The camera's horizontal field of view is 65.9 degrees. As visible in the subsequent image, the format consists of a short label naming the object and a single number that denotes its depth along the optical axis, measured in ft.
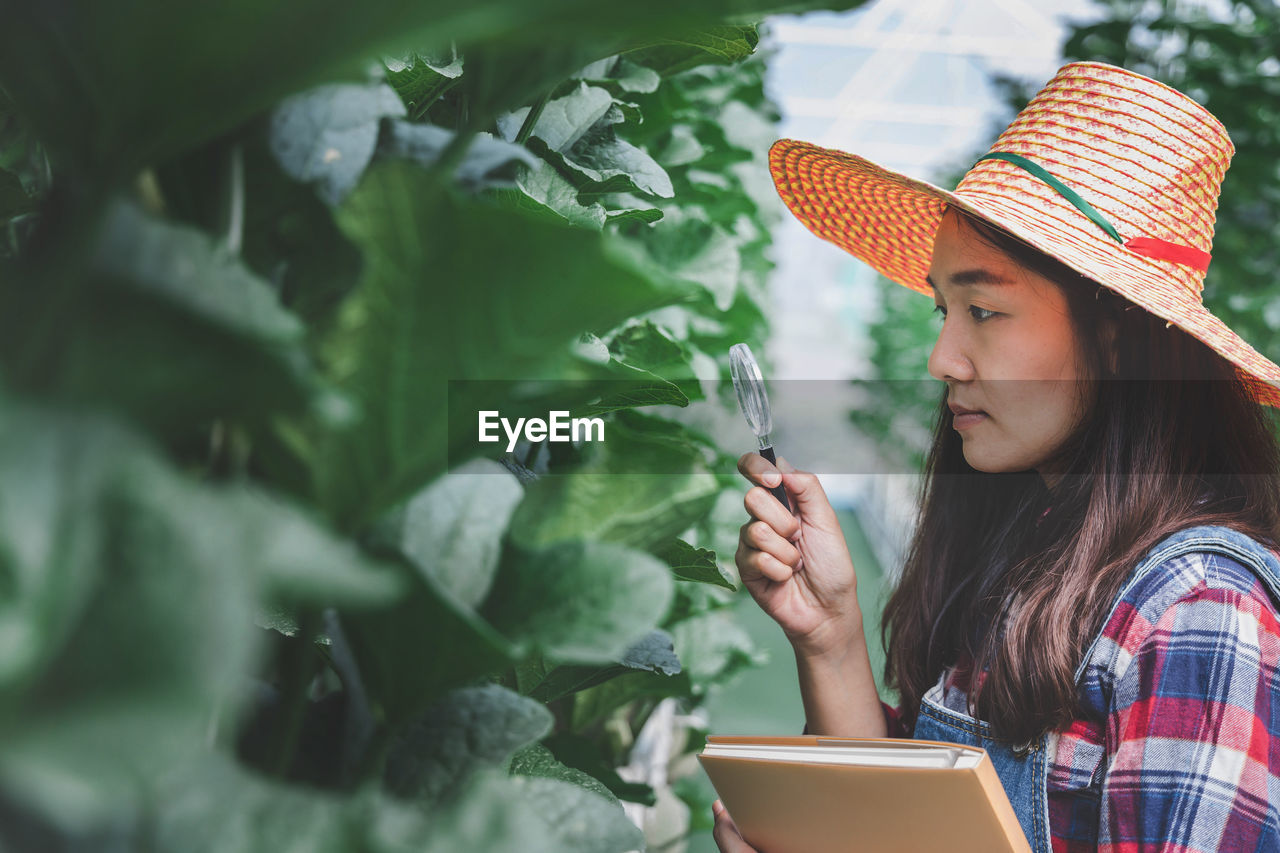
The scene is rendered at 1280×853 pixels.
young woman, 2.74
